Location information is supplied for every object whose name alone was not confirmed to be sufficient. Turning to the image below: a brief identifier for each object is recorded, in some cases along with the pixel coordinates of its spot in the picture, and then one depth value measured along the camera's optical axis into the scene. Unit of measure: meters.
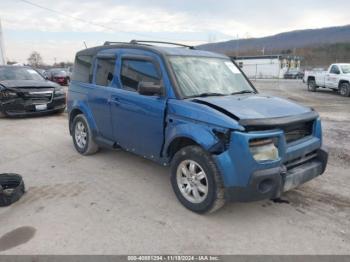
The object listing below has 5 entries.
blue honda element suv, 3.31
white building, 57.47
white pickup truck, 17.30
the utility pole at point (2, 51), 28.09
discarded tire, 4.00
